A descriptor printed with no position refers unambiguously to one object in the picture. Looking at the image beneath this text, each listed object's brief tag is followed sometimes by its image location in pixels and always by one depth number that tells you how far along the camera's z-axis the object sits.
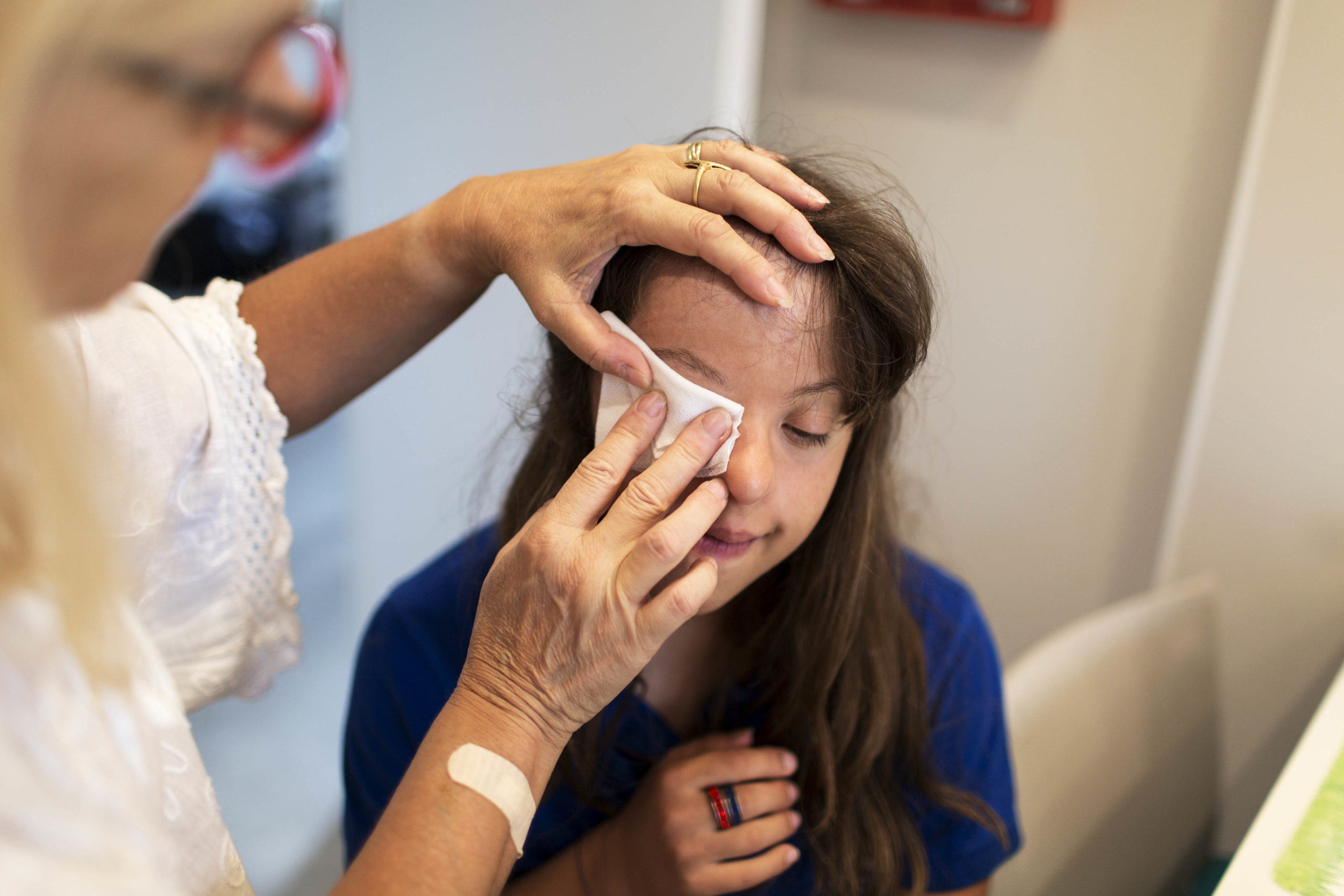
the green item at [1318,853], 0.77
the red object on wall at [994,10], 1.62
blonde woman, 0.39
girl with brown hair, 0.84
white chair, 1.22
